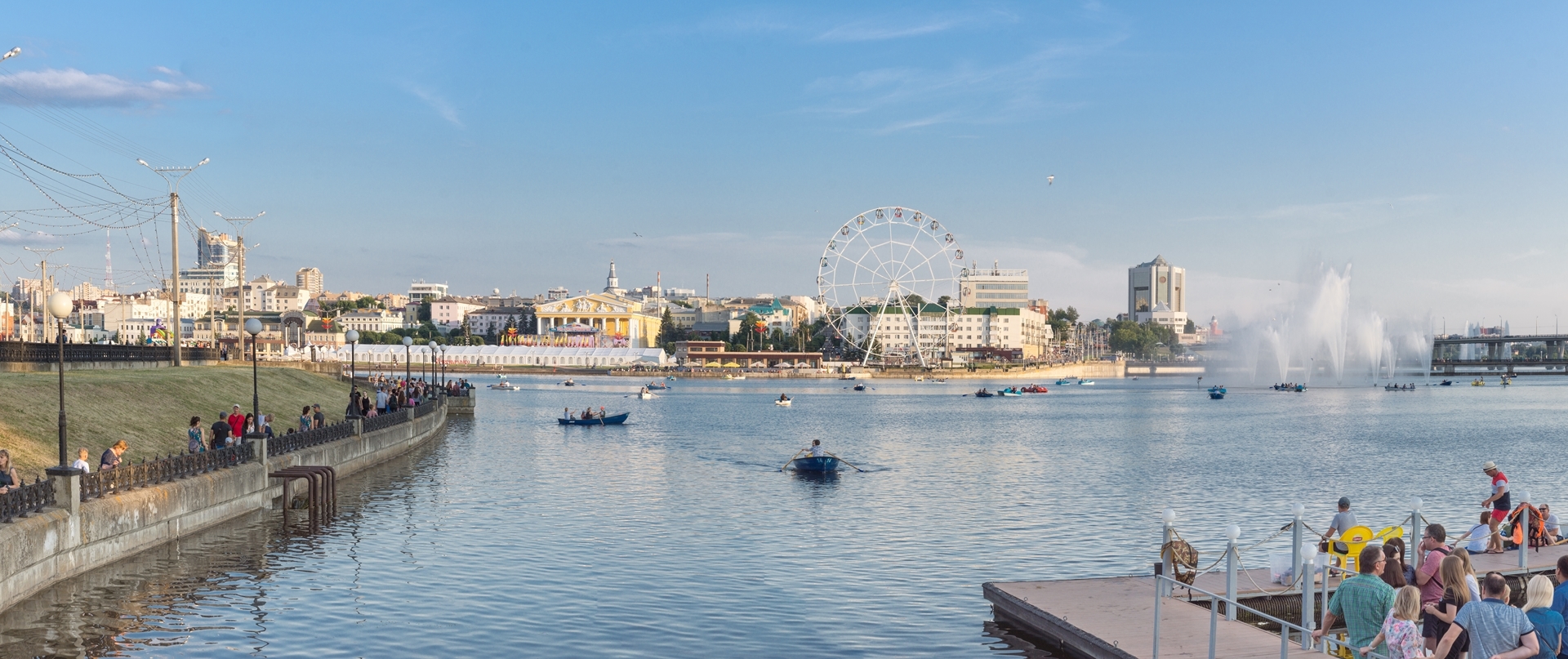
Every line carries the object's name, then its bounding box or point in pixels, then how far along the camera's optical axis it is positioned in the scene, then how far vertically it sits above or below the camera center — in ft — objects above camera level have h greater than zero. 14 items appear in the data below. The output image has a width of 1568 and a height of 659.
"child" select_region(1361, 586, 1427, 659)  38.47 -9.35
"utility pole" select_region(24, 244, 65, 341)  335.47 +17.60
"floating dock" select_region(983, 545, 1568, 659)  53.57 -13.72
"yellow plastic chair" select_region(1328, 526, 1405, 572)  62.49 -10.51
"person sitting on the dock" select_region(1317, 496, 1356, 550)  65.51 -9.92
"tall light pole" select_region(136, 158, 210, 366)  217.97 +21.24
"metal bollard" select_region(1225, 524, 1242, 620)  57.77 -11.21
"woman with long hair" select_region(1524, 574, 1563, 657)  37.19 -8.64
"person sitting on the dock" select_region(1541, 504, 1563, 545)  79.09 -12.59
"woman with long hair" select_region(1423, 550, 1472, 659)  38.99 -8.37
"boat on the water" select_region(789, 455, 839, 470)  160.04 -16.66
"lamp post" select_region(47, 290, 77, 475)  70.08 +1.74
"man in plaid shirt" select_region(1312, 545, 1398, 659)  43.14 -9.42
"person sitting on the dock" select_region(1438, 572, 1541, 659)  36.22 -8.71
